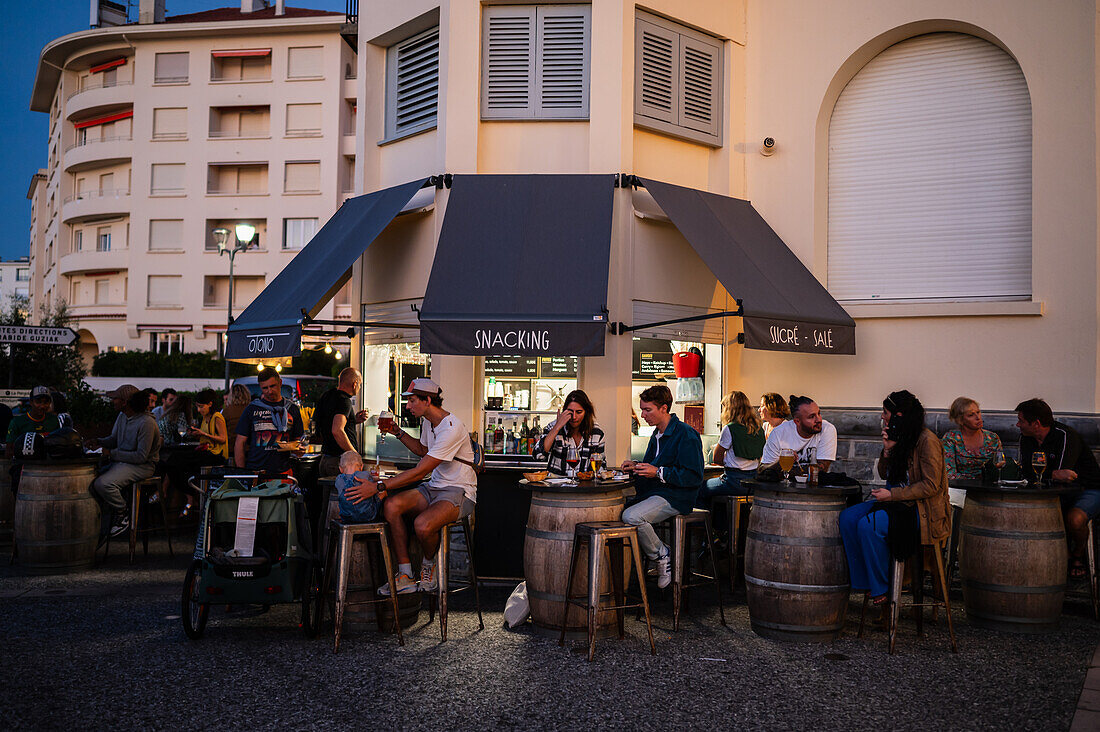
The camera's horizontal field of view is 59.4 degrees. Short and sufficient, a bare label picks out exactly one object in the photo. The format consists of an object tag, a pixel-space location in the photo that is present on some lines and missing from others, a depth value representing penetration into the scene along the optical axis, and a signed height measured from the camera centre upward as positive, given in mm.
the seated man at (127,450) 9211 -750
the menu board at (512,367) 9258 +162
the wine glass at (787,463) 6609 -502
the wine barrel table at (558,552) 6422 -1124
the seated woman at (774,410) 8930 -188
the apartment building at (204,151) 39188 +9371
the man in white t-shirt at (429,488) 6406 -731
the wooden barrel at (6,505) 10859 -1501
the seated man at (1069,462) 7273 -508
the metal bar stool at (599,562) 6098 -1163
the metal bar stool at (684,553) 6801 -1202
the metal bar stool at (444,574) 6418 -1317
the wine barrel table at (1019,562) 6539 -1137
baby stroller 6152 -1151
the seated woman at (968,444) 7578 -397
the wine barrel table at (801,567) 6199 -1142
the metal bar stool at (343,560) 6109 -1179
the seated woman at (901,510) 6168 -759
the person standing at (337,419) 8648 -368
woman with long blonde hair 8484 -544
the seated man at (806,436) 7555 -367
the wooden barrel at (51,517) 8750 -1319
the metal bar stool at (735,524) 8038 -1137
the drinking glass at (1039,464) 7000 -496
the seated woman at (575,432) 7398 -371
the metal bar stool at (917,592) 6123 -1312
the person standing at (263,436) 8031 -494
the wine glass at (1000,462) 7070 -512
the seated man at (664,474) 6871 -625
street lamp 19719 +2976
